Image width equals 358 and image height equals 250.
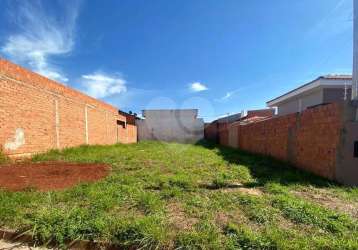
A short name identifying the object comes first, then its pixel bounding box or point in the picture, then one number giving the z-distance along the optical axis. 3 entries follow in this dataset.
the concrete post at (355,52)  5.20
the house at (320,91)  9.97
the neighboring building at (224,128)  17.06
